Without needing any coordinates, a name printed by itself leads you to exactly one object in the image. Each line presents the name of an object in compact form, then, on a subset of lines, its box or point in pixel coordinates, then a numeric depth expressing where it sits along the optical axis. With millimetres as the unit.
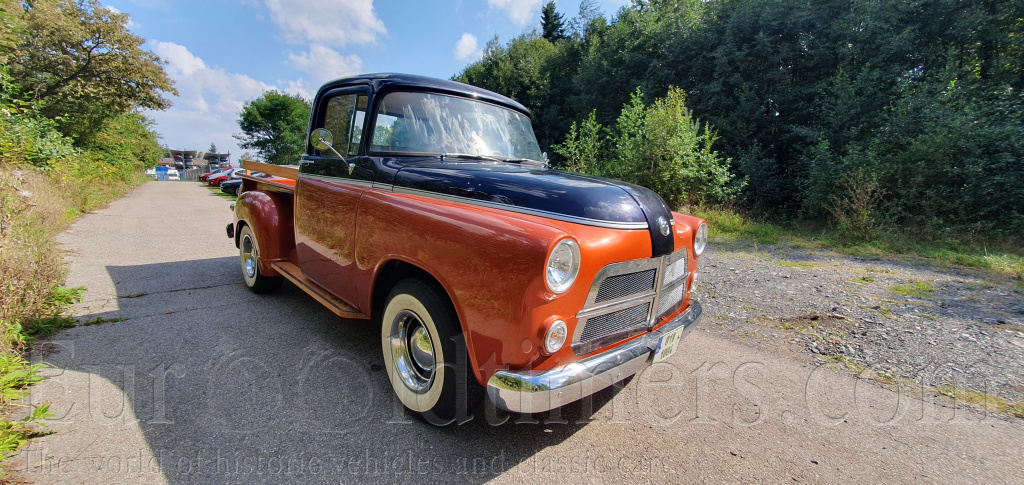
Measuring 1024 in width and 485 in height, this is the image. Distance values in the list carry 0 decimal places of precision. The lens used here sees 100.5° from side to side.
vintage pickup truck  1957
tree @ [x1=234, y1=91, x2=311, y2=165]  40188
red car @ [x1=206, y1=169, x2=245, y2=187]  28012
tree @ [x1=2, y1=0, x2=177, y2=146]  16109
